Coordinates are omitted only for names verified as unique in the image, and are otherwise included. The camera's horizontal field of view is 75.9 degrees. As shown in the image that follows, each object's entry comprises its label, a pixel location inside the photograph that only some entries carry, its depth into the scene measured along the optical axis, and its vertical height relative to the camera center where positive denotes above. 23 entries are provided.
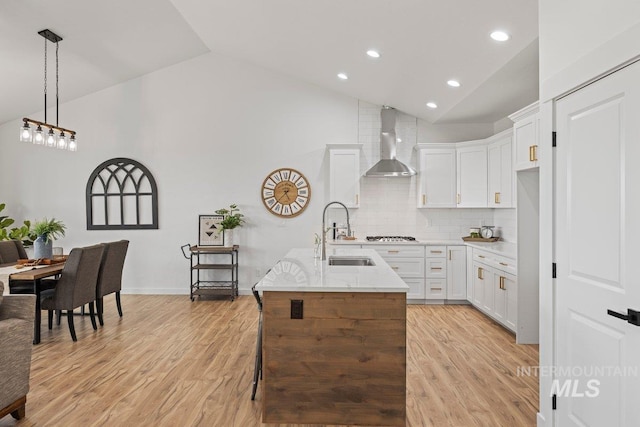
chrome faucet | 3.58 -0.32
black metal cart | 6.22 -0.93
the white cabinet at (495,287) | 4.23 -0.83
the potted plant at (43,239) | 4.55 -0.29
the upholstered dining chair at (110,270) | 4.70 -0.68
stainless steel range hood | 5.98 +0.91
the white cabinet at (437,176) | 5.96 +0.56
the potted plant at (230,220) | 6.26 -0.10
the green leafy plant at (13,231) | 5.98 -0.27
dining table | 3.85 -0.60
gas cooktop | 6.06 -0.38
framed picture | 6.48 -0.28
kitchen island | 2.47 -0.86
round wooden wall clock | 6.57 +0.34
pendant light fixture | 4.16 +0.84
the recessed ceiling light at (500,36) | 3.29 +1.45
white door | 1.74 -0.17
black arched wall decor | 6.59 +0.24
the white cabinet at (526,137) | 3.72 +0.73
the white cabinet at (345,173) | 6.19 +0.62
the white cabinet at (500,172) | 4.87 +0.53
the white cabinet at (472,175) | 5.66 +0.55
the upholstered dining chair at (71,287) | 4.12 -0.75
